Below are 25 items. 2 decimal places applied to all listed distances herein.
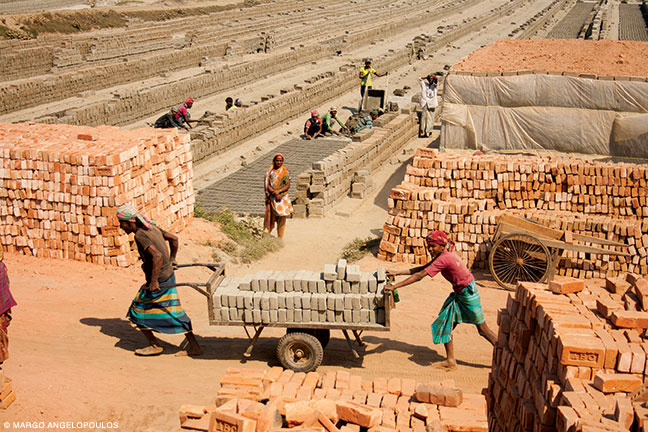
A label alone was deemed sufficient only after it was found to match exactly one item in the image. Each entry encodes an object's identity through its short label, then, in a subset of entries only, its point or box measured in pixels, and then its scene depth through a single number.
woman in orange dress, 11.94
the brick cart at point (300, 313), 7.30
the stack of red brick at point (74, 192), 9.99
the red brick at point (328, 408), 5.69
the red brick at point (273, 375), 6.46
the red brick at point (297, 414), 5.55
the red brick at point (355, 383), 6.40
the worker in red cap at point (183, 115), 18.58
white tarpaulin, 15.21
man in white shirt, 20.03
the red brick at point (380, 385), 6.38
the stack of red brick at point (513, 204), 11.28
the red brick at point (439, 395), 5.86
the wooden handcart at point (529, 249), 10.59
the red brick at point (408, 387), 6.31
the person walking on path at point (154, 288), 7.34
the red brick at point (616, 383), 5.45
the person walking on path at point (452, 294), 7.51
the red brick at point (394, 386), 6.32
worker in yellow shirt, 23.02
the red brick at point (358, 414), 5.56
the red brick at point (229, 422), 5.20
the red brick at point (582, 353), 5.60
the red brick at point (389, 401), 6.00
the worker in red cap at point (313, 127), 19.55
